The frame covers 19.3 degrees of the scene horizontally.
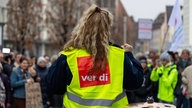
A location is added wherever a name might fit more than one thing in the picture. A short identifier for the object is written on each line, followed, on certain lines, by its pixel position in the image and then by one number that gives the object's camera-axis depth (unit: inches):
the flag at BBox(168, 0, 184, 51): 705.0
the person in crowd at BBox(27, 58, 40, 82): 503.3
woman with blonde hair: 184.4
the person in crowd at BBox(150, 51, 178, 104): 498.9
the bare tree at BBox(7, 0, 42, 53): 1863.9
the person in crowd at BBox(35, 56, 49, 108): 520.7
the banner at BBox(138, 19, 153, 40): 905.3
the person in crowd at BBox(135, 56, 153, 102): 532.9
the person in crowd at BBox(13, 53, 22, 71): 562.3
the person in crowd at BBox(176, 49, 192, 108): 505.4
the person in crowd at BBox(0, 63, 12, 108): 422.4
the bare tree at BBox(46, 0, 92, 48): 1993.1
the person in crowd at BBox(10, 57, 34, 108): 473.1
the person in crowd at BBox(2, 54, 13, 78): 512.7
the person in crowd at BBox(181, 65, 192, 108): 438.0
